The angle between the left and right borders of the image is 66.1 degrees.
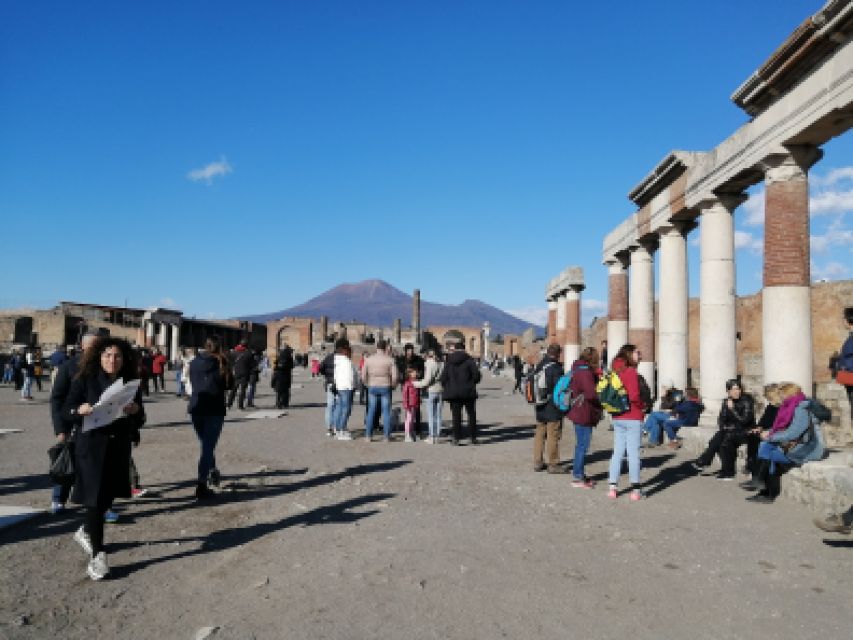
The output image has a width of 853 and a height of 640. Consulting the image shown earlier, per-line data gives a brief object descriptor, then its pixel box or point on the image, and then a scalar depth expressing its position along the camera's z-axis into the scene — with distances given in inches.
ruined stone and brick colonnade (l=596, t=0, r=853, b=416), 324.2
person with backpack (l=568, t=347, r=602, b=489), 310.3
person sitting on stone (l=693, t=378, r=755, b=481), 335.3
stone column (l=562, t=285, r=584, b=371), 1020.7
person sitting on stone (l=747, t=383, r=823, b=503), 278.5
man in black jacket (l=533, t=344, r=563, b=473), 343.6
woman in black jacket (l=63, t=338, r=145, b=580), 176.2
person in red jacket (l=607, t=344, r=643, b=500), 287.0
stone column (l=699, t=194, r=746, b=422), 459.5
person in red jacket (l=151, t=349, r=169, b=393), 800.3
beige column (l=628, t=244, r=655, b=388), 610.2
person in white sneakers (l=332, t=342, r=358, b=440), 451.5
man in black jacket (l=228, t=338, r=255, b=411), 609.9
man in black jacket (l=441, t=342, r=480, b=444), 431.2
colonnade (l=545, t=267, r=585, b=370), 1006.4
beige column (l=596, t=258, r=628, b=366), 699.4
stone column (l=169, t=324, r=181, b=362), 1713.8
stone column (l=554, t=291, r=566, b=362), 1074.1
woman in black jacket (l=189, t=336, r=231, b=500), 270.7
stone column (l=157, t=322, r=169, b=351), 1714.6
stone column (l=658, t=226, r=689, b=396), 550.9
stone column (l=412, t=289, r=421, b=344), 3004.4
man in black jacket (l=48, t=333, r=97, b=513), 203.2
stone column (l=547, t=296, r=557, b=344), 1183.6
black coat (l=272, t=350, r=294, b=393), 654.5
